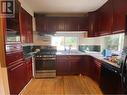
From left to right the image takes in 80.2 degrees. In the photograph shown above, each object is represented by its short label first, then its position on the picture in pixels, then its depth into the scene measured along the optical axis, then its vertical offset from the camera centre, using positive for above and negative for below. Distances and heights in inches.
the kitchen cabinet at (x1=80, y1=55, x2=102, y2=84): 79.4 -27.3
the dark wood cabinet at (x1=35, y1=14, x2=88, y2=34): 105.5 +29.5
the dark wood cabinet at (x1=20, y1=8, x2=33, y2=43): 71.6 +19.2
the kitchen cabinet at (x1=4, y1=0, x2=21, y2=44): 50.0 +12.5
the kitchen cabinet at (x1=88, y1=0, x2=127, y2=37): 58.1 +26.0
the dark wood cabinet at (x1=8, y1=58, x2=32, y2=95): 53.4 -26.0
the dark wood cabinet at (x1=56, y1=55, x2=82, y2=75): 101.1 -26.1
